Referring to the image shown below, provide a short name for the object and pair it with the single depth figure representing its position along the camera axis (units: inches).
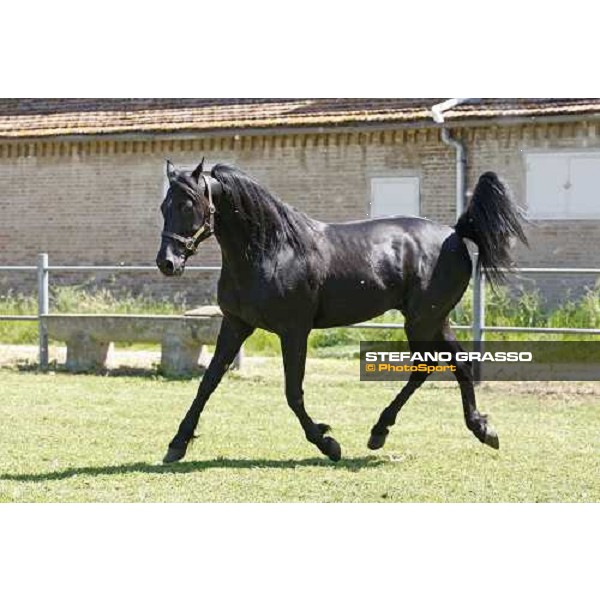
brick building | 662.5
